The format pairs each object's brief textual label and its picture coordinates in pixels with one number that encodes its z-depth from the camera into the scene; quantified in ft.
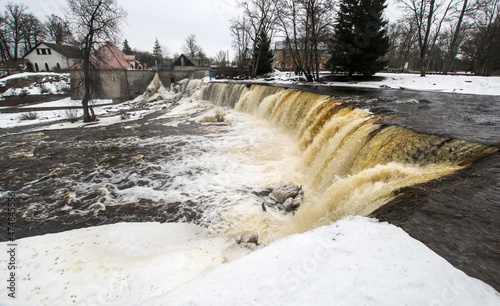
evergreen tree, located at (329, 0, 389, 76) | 66.39
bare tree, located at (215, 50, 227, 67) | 235.01
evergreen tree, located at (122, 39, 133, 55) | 235.26
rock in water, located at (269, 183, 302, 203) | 19.07
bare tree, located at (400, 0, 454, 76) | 62.17
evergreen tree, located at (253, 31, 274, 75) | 107.23
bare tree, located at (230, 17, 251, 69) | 108.17
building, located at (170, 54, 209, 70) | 156.15
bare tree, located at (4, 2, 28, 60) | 130.62
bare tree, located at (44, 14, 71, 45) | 151.43
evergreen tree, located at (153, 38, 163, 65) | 241.76
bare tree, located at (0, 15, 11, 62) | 125.85
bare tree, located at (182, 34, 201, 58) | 213.46
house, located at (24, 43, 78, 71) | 133.08
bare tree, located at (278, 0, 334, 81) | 60.58
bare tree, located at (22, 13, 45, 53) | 139.54
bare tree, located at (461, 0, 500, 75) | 76.79
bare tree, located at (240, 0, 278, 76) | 91.33
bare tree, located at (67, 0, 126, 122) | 54.24
